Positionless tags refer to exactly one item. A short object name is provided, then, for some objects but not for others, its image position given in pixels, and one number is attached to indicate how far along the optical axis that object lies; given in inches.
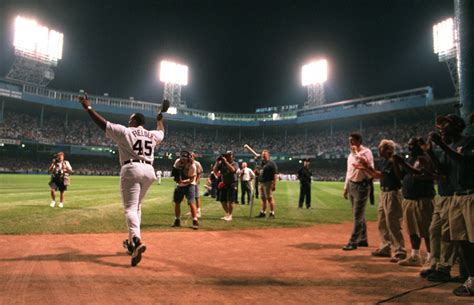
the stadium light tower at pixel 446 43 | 1722.4
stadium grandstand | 1951.3
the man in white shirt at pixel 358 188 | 259.1
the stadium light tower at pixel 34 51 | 1961.0
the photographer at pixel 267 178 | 442.0
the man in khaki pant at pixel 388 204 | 230.8
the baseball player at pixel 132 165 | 198.8
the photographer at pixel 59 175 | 469.1
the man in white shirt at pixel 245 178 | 600.1
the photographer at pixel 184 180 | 342.7
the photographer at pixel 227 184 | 400.8
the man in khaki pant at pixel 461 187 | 149.3
